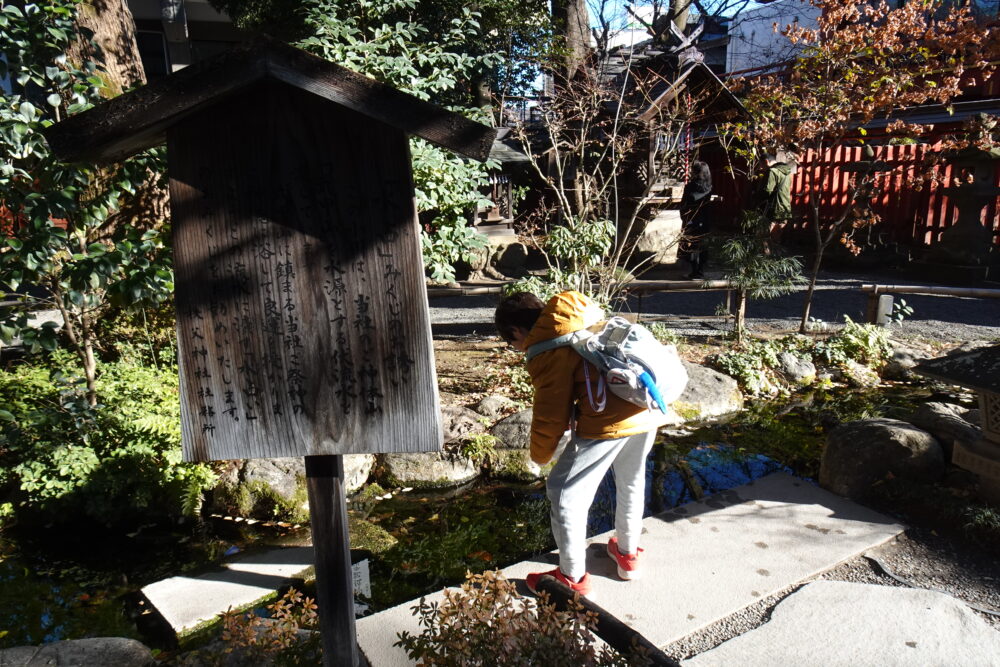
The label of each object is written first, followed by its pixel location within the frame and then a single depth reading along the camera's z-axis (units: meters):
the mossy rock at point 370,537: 4.34
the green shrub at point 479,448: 5.31
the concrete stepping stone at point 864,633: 2.88
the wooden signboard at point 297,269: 2.01
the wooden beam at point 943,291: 7.58
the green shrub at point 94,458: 4.28
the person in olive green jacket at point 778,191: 11.81
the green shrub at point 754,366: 6.90
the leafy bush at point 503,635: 2.11
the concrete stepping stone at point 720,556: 3.15
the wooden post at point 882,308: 8.23
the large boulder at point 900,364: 7.32
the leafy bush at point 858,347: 7.50
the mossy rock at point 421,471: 5.15
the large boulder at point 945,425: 4.47
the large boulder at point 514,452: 5.27
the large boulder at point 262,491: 4.65
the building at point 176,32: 16.00
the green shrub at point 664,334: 7.66
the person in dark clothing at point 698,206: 11.61
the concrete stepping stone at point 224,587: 3.55
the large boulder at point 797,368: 7.17
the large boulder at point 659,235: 12.82
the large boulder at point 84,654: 2.69
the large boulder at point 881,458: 4.36
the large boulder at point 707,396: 6.27
